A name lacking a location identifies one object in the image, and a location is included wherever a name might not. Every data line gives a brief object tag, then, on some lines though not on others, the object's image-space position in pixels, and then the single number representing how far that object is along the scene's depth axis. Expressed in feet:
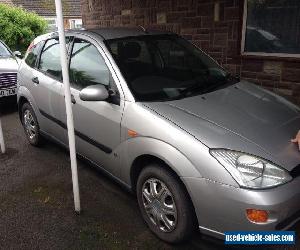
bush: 52.60
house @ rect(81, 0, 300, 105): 18.49
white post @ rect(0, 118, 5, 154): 16.16
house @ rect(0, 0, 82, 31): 89.76
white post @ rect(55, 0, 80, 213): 9.45
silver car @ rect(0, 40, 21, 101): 22.67
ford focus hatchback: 8.20
